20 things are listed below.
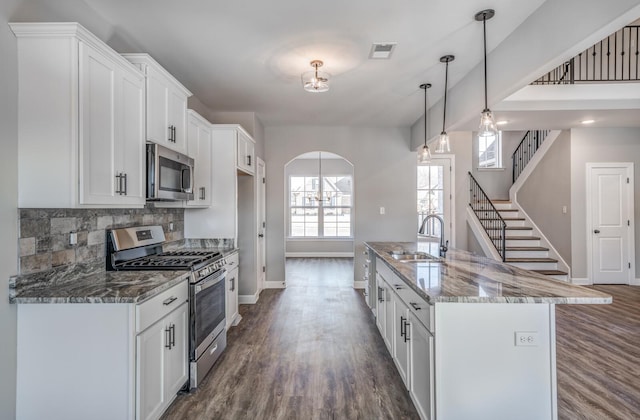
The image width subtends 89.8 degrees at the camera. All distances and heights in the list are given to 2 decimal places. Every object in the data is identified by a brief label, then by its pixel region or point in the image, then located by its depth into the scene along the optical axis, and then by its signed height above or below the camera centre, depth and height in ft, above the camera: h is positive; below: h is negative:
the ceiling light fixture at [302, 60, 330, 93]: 9.56 +3.92
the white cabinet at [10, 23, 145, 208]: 5.58 +1.70
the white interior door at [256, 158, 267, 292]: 16.41 -0.50
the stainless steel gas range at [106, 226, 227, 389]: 7.88 -1.68
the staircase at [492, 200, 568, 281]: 18.71 -2.22
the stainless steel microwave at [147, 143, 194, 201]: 7.72 +0.97
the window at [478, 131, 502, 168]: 25.04 +4.66
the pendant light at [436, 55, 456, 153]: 9.77 +2.20
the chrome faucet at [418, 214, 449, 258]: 9.87 -1.06
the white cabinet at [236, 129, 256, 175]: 12.82 +2.52
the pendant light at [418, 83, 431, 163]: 11.44 +2.04
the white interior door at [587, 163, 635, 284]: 17.78 -0.94
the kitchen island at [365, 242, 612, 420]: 5.62 -2.53
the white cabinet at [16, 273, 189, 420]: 5.62 -2.62
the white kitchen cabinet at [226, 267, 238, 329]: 11.20 -3.09
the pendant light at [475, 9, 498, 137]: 7.49 +2.19
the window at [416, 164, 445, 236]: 23.11 +1.59
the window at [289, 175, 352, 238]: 29.43 +0.29
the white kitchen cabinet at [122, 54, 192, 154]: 7.72 +2.82
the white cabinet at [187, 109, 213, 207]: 10.49 +1.92
